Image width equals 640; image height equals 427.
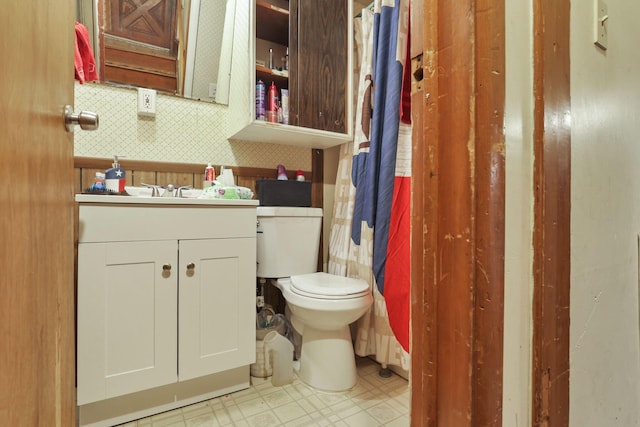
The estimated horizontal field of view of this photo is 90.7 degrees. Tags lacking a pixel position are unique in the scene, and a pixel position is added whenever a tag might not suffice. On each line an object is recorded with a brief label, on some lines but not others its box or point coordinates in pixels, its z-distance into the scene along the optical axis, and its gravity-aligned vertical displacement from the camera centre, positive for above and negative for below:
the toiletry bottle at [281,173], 1.80 +0.21
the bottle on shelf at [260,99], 1.52 +0.54
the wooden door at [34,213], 0.34 -0.01
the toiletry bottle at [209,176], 1.56 +0.16
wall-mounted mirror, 1.49 +0.84
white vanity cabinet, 1.08 -0.35
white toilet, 1.32 -0.36
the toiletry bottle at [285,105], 1.59 +0.53
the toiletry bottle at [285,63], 1.66 +0.81
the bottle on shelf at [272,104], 1.55 +0.53
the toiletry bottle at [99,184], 1.16 +0.09
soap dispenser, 1.24 +0.11
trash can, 1.50 -0.72
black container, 1.66 +0.09
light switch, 0.58 +0.35
